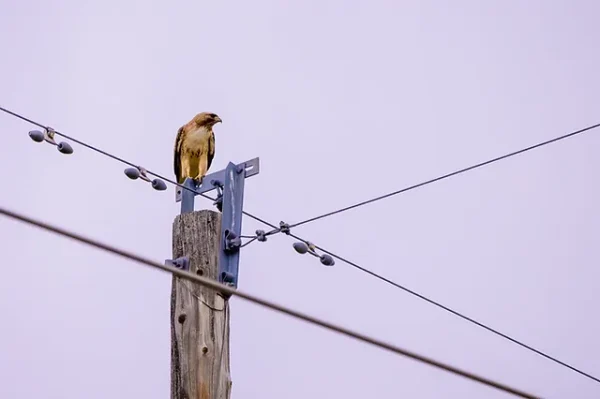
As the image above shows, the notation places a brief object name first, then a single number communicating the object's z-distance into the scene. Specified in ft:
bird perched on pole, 64.44
